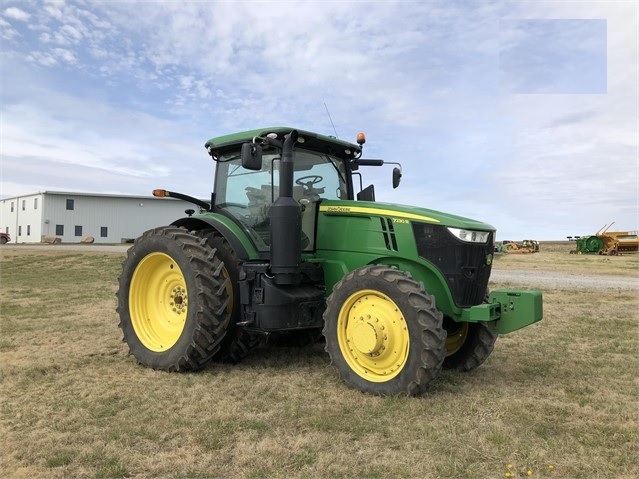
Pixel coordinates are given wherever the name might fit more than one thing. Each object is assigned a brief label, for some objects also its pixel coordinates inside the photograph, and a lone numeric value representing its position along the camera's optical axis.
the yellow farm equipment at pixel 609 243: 33.03
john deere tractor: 4.75
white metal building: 46.47
